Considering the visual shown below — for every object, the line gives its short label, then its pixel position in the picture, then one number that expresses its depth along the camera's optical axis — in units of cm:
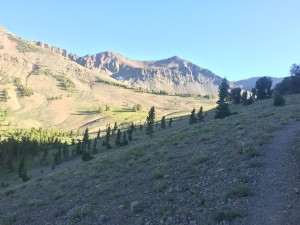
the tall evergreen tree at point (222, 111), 9125
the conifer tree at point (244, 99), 12562
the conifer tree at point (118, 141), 10180
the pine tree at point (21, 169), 9494
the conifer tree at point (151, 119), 10911
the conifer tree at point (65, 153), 12762
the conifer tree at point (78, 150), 12479
